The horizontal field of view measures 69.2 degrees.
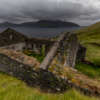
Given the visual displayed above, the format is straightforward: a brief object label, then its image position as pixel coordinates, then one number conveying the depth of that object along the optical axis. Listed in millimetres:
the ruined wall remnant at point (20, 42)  17053
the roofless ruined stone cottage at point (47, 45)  6732
